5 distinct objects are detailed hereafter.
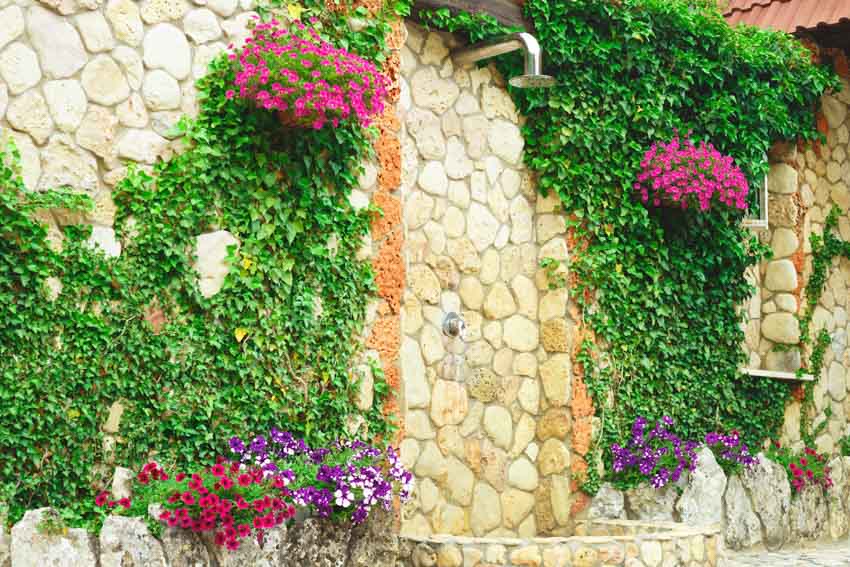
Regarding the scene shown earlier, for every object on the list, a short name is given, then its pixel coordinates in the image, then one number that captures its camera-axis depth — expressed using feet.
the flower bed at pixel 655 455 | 26.22
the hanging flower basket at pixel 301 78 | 18.02
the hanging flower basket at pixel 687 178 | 26.81
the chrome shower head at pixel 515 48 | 22.54
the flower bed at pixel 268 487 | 15.88
